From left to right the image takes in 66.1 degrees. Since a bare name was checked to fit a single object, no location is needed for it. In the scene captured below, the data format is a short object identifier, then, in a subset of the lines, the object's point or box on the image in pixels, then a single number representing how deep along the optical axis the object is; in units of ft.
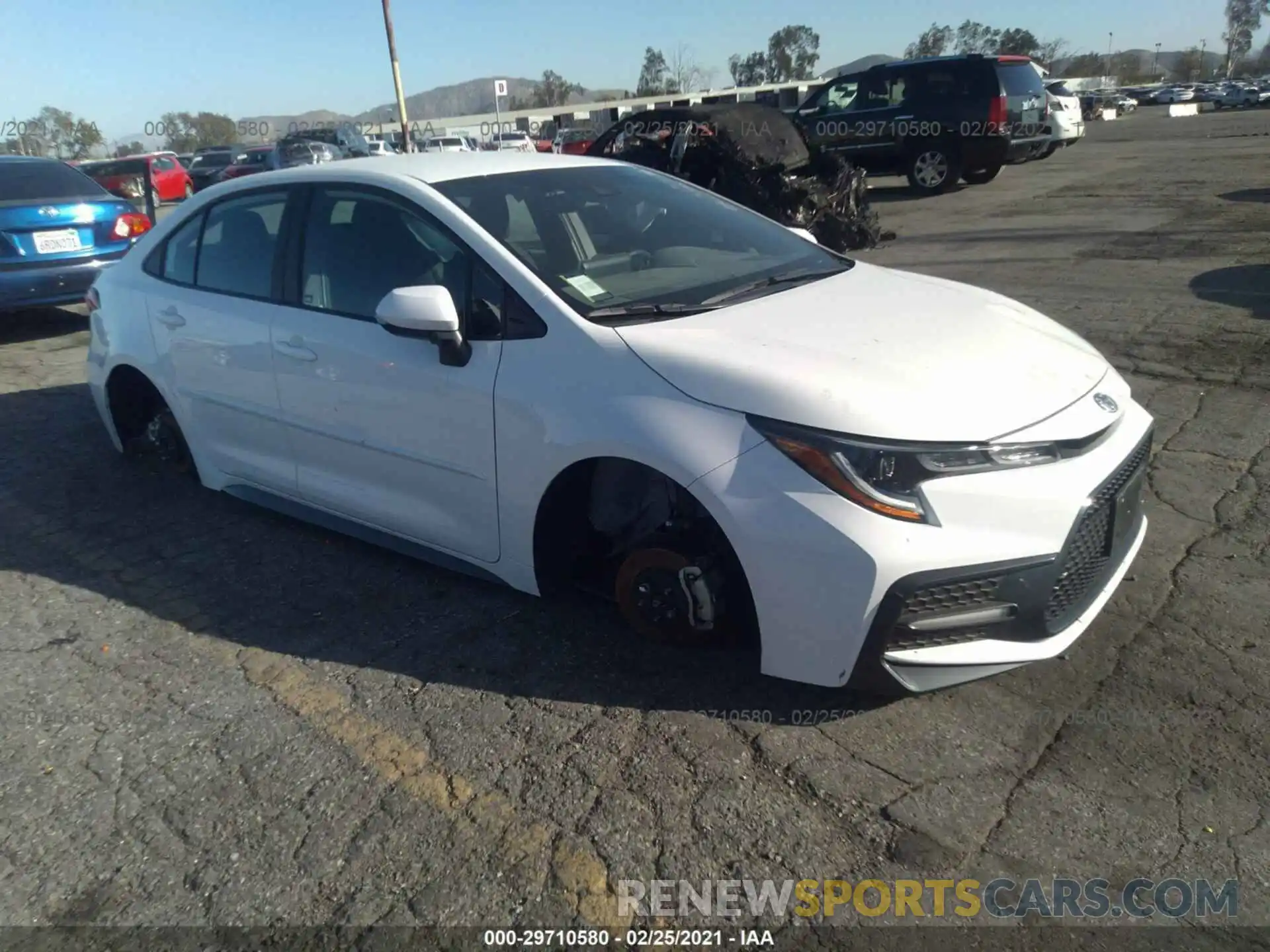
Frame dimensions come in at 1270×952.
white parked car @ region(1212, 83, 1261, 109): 181.68
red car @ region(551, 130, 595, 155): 64.75
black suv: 49.16
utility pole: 78.28
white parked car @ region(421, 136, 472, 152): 107.96
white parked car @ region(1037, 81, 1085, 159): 58.34
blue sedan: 27.50
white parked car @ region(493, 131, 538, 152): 108.78
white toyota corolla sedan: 8.46
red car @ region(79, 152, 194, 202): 61.67
